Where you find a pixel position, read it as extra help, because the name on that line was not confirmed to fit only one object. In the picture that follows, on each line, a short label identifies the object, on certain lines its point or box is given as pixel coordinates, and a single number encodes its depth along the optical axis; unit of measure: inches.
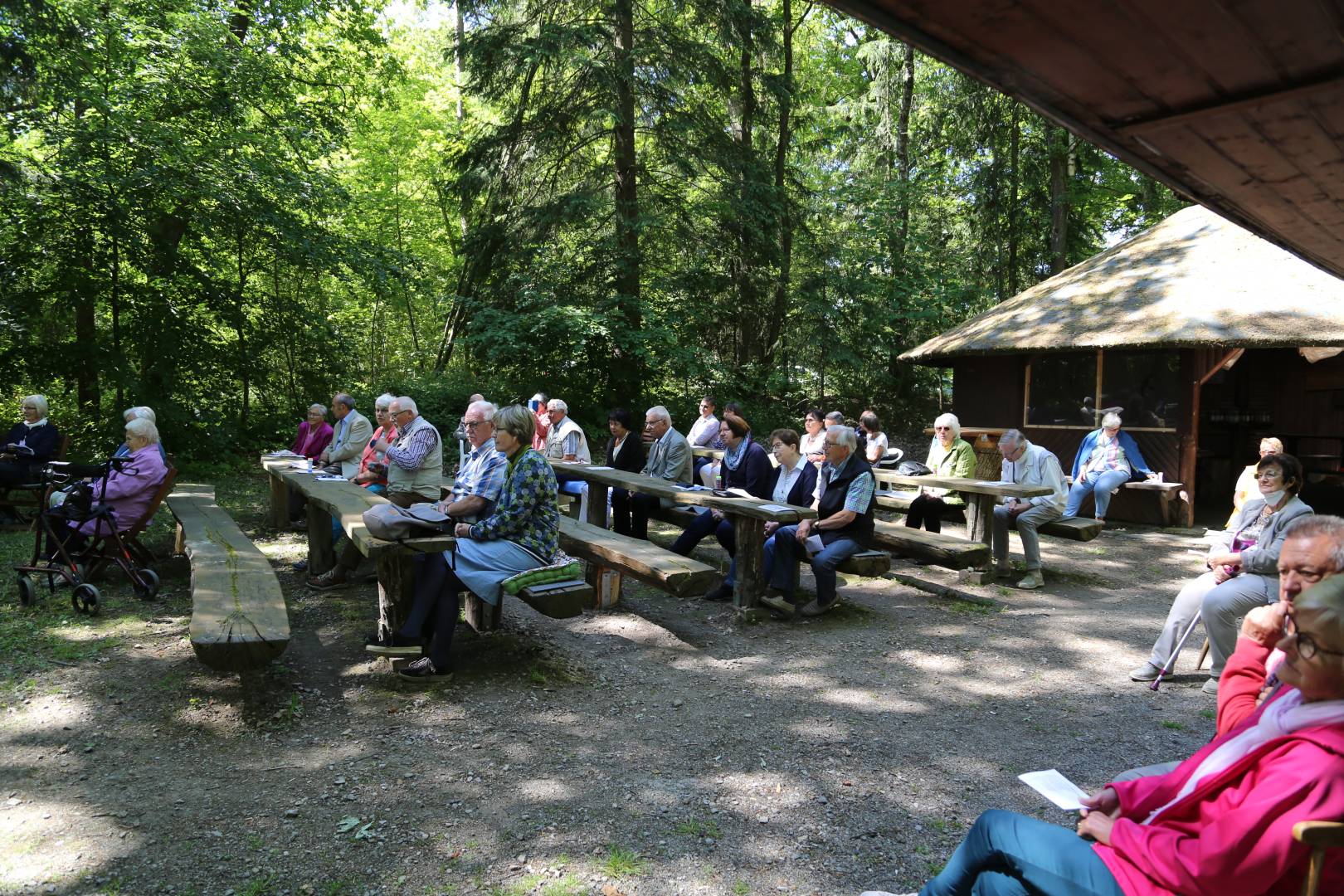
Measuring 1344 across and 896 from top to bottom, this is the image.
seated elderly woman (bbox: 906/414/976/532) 348.5
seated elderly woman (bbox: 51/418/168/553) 258.1
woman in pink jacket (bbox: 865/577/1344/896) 72.0
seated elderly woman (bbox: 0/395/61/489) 362.3
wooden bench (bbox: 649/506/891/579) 249.9
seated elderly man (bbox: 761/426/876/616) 255.9
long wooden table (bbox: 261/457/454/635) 186.4
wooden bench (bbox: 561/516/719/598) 206.4
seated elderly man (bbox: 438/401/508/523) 202.4
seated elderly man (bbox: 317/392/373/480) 339.6
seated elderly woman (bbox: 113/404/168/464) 274.7
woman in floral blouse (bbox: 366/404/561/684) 196.1
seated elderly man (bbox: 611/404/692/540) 347.3
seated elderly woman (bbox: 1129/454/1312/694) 189.6
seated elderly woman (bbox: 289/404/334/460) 390.6
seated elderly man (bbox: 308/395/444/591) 281.6
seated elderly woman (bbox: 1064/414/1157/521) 446.9
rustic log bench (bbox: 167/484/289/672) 153.3
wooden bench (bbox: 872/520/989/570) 272.8
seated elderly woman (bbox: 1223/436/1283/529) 295.0
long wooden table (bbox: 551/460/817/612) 244.4
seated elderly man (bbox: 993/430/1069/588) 308.0
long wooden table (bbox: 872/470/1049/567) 296.4
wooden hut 466.9
